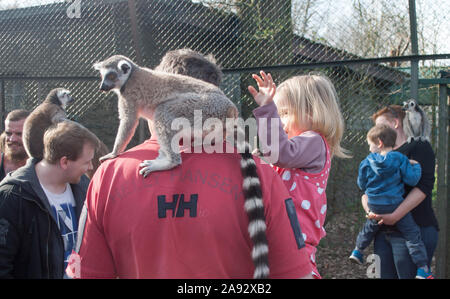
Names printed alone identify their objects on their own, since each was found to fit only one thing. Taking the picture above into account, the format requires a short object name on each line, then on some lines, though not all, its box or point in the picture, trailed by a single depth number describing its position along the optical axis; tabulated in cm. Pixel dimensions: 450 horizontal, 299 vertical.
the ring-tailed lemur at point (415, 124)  408
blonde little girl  199
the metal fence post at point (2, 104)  497
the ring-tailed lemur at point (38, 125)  274
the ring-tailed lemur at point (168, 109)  142
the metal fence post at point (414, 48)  375
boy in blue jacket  363
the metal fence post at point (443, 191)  418
